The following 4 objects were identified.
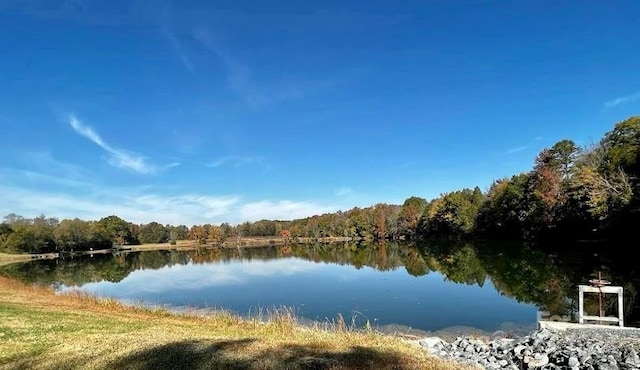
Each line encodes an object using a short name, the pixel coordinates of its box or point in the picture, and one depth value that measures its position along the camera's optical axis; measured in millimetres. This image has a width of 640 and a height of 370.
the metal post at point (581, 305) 15148
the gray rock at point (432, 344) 12612
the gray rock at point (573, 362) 10031
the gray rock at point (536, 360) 10610
